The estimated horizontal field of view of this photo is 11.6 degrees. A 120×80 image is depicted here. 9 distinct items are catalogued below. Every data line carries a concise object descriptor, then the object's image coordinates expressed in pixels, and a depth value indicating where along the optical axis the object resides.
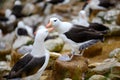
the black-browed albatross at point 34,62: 9.26
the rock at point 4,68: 11.89
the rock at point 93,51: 13.10
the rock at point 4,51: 16.75
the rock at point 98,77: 9.71
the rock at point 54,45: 13.76
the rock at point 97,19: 18.53
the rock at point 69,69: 10.14
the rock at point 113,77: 9.65
